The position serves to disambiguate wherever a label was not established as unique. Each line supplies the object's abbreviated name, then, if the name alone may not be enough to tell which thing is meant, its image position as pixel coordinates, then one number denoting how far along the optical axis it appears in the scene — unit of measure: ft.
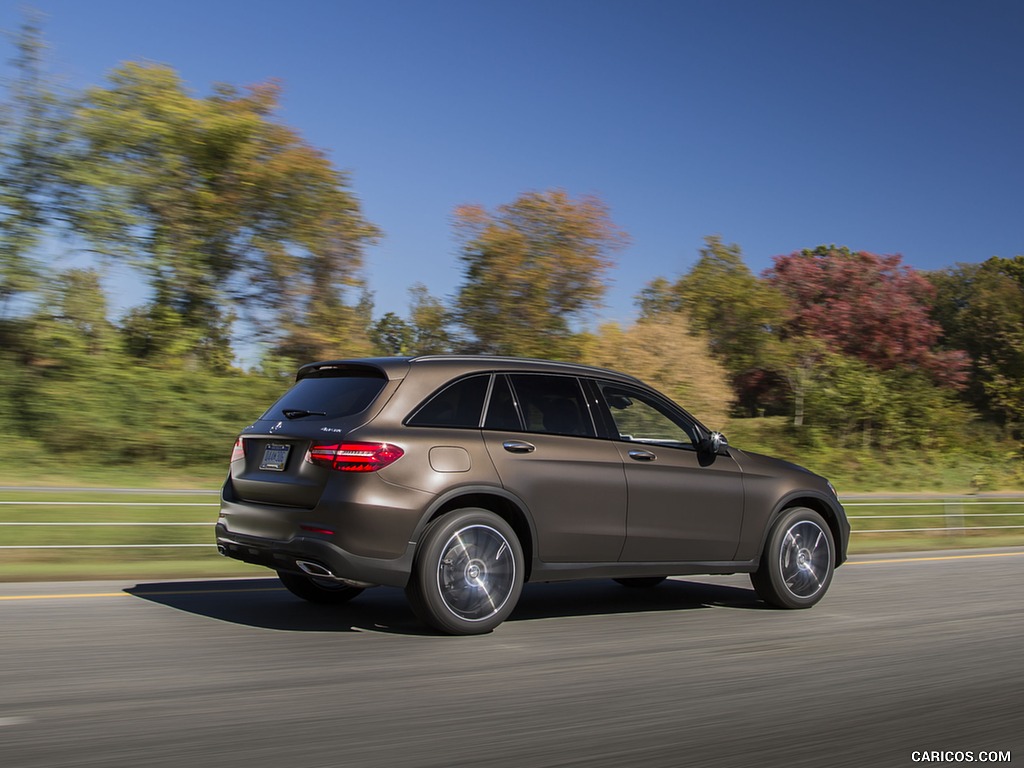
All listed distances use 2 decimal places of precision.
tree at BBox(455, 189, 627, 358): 88.58
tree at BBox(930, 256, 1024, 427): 138.72
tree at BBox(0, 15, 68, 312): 68.33
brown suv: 21.80
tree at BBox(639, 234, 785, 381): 122.72
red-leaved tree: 125.49
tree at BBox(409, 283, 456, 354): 92.22
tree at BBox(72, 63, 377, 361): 74.13
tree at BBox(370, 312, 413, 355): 88.07
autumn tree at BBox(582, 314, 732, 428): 96.58
